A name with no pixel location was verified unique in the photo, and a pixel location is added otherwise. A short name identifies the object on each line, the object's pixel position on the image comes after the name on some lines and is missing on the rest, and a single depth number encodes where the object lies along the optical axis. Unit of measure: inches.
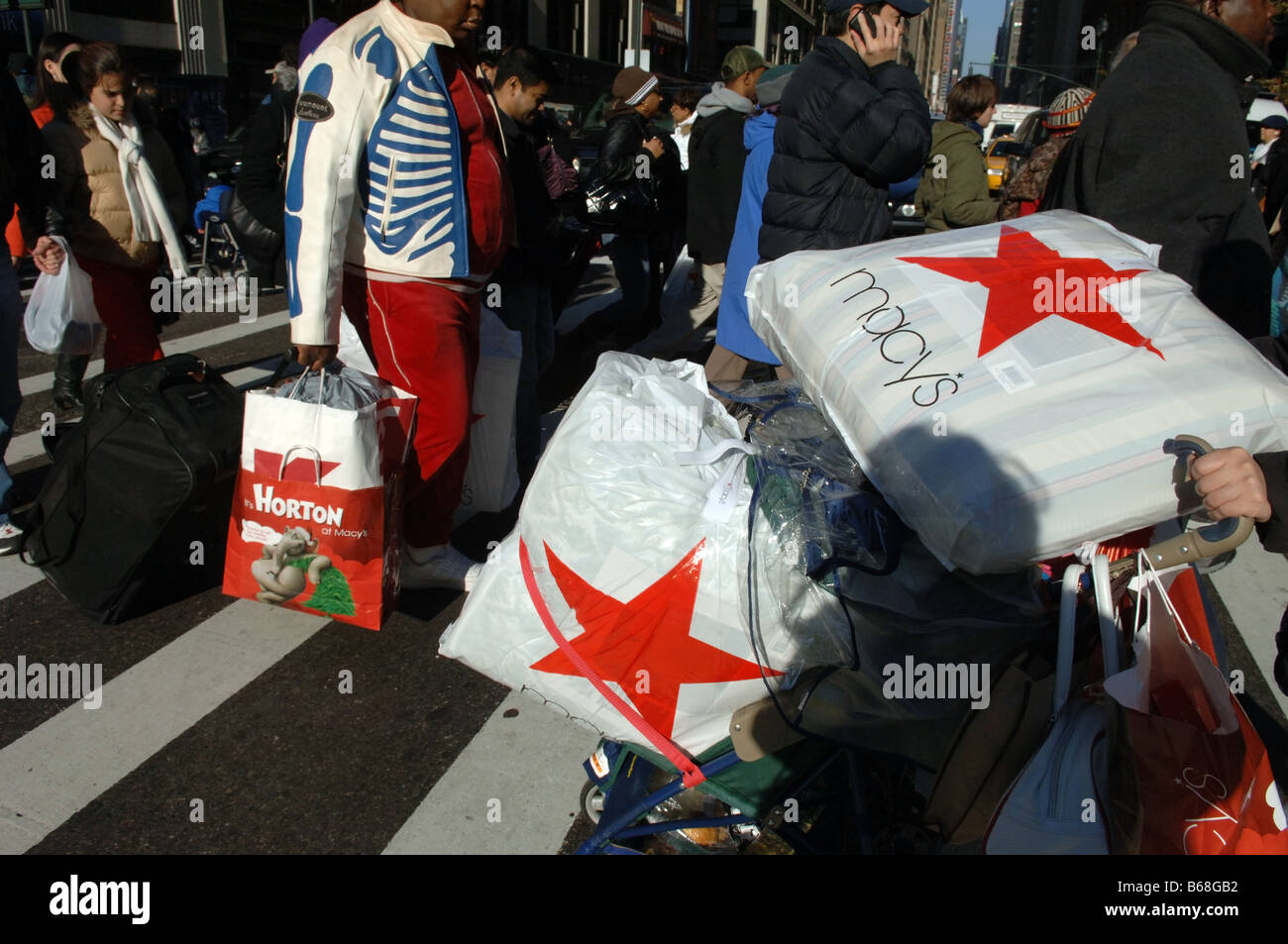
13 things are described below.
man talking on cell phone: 126.6
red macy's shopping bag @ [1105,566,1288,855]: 52.1
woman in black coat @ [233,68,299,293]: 163.2
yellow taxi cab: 617.6
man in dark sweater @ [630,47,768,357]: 220.1
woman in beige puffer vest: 168.9
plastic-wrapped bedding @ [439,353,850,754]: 71.6
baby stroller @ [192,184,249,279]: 365.4
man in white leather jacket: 111.0
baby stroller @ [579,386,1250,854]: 60.6
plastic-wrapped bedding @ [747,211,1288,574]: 59.6
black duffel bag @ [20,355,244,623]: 121.2
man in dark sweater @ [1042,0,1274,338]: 103.9
